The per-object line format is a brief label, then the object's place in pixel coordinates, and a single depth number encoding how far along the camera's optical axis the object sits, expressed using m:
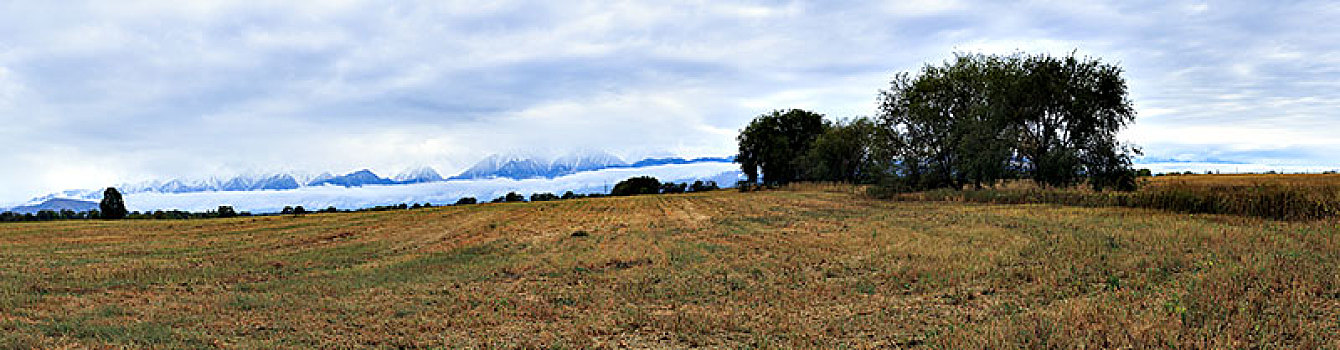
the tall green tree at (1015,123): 32.78
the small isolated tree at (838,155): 62.03
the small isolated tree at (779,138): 75.44
